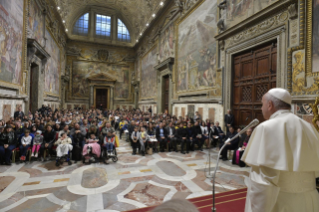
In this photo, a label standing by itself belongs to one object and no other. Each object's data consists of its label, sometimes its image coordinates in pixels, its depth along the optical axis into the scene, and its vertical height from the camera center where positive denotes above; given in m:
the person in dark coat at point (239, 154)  5.57 -1.41
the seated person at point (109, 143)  6.09 -1.22
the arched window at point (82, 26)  24.81 +12.00
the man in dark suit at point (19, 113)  8.54 -0.29
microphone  1.82 -0.12
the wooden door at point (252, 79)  6.81 +1.42
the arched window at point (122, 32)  27.03 +12.17
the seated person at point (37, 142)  5.76 -1.18
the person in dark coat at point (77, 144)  5.98 -1.29
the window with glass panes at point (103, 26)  25.81 +12.61
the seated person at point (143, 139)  6.89 -1.22
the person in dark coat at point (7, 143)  5.38 -1.17
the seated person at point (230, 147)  6.25 -1.30
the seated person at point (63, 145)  5.57 -1.23
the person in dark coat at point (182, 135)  7.41 -1.10
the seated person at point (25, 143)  5.63 -1.17
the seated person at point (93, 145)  5.84 -1.27
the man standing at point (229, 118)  8.26 -0.32
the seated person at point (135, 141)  7.00 -1.28
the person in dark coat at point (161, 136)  7.52 -1.15
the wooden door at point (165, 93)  16.98 +1.66
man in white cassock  1.30 -0.41
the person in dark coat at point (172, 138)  7.60 -1.22
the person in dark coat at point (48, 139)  5.96 -1.13
